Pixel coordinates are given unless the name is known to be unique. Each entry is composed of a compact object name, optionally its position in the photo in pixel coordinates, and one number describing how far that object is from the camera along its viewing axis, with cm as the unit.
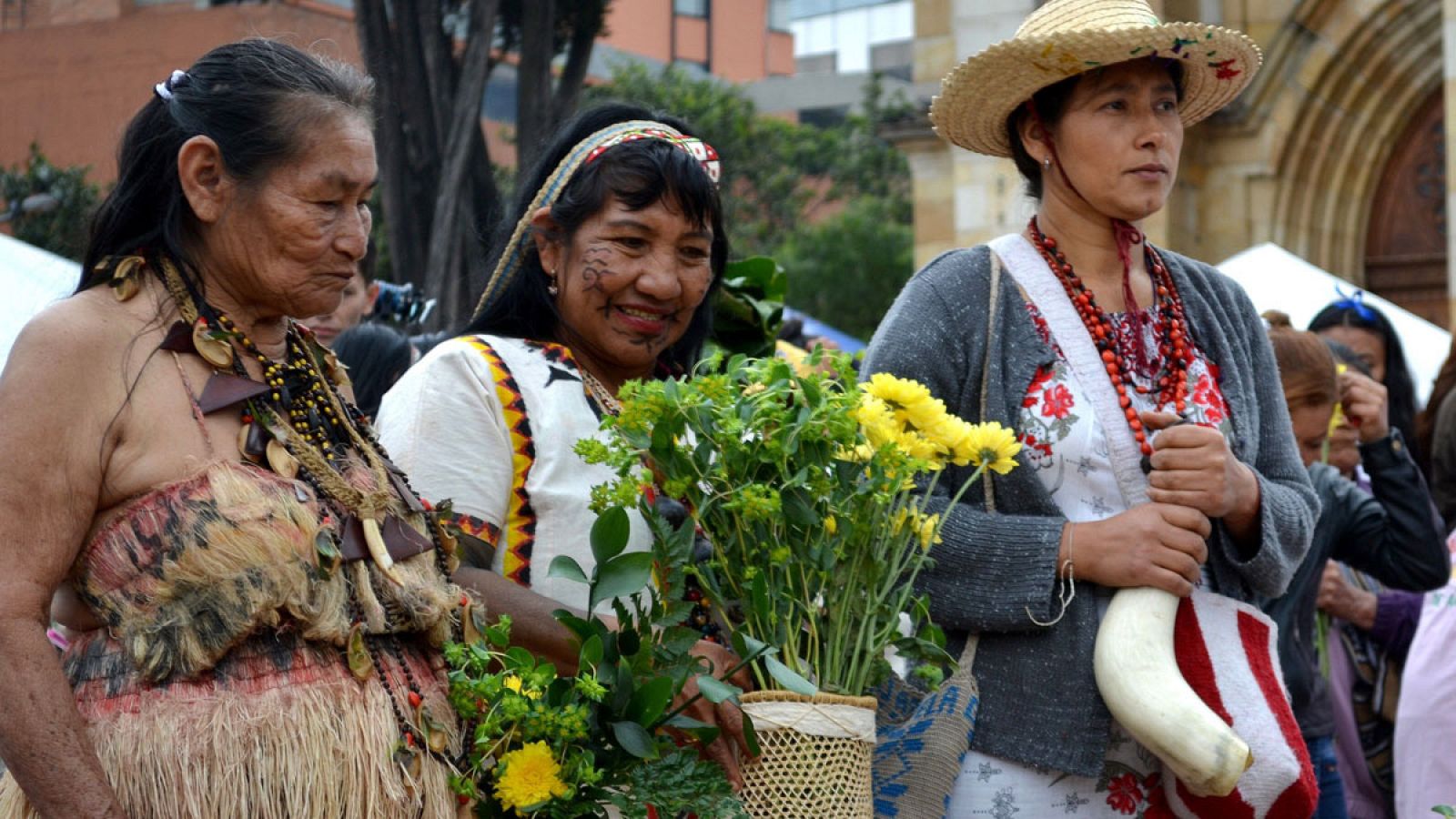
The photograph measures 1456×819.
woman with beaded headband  267
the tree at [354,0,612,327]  1024
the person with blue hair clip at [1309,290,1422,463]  605
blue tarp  1038
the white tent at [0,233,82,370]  511
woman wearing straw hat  289
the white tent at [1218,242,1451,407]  735
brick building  1162
